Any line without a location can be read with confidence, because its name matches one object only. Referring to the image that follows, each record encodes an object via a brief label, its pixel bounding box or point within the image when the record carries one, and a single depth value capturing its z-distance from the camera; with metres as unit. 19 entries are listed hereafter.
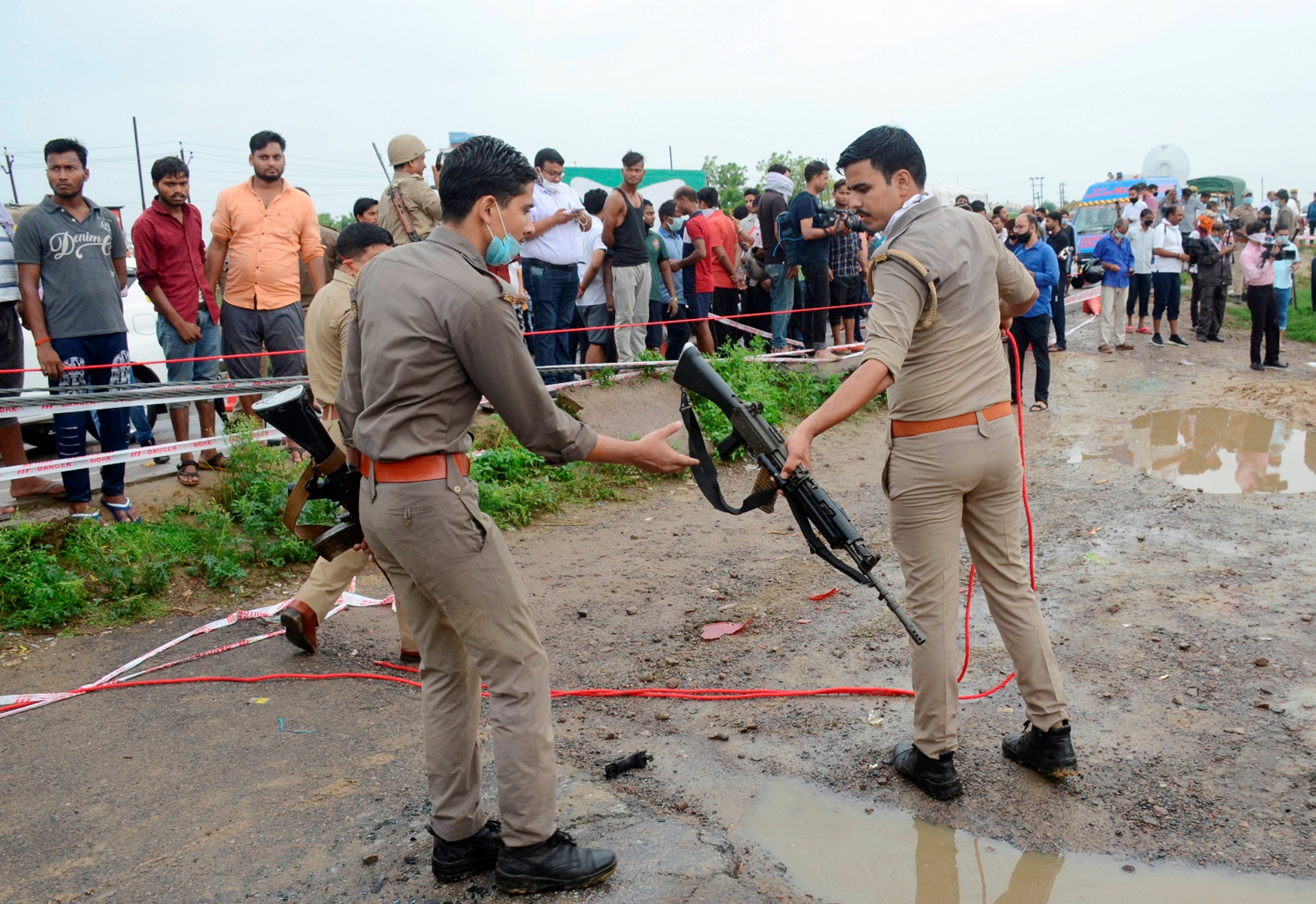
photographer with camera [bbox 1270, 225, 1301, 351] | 12.81
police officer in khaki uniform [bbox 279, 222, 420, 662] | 4.35
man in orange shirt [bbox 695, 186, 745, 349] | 10.80
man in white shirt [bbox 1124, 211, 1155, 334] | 14.88
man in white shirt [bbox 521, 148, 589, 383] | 8.73
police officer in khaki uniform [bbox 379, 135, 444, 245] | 7.09
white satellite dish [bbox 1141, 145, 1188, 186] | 36.75
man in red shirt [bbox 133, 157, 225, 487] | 6.70
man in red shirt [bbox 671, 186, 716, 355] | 10.62
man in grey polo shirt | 5.88
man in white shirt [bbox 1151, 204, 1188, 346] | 14.79
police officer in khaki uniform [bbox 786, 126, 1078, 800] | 3.28
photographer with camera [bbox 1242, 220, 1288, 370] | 12.75
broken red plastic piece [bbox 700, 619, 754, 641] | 5.13
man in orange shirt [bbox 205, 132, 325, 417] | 6.79
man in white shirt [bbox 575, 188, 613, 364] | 9.45
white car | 8.62
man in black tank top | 9.22
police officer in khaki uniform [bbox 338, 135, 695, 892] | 2.60
